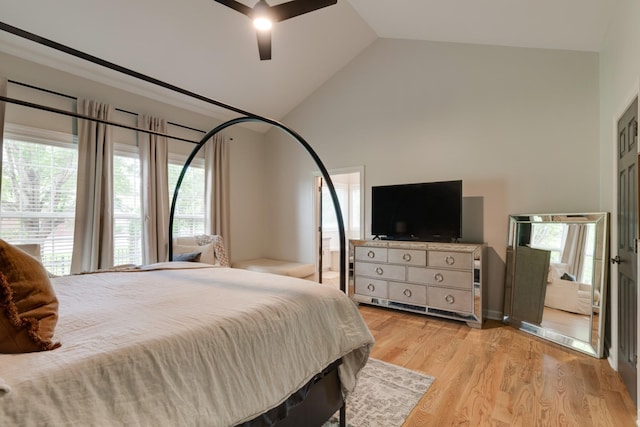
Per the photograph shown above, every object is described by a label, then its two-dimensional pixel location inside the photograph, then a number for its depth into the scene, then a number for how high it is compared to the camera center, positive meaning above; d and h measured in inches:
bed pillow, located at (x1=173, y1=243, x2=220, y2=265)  159.2 -19.9
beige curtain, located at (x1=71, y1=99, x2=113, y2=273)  133.7 +8.2
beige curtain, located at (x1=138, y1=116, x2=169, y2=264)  155.6 +10.1
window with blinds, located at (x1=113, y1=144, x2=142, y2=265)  148.7 +2.5
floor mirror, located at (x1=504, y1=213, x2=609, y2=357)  104.9 -24.5
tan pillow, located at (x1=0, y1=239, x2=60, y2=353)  33.6 -10.9
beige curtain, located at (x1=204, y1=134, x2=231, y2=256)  188.7 +15.2
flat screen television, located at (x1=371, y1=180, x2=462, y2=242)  141.7 +0.8
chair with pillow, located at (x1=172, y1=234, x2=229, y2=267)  152.4 -19.3
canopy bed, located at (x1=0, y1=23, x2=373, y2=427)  30.5 -16.9
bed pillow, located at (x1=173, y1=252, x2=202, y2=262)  148.7 -21.5
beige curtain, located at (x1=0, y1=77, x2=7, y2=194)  114.1 +38.8
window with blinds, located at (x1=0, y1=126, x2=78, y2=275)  119.6 +8.4
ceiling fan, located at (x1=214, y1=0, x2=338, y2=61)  81.8 +55.0
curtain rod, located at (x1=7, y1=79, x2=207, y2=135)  119.6 +49.8
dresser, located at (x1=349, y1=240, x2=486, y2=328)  133.3 -30.3
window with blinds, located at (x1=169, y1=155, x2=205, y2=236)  175.0 +8.4
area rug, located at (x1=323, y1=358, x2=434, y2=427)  72.6 -48.4
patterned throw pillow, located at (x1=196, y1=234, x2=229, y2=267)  169.8 -17.3
